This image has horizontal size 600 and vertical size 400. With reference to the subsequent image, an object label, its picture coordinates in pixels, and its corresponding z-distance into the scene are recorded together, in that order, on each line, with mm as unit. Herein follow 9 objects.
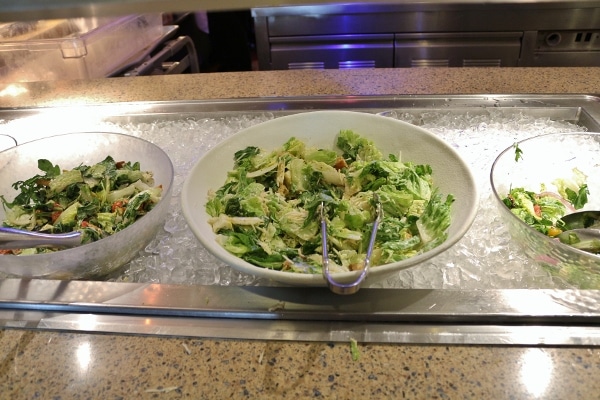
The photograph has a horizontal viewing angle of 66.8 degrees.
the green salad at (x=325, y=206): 715
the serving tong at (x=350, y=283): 558
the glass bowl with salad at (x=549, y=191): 685
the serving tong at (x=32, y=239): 719
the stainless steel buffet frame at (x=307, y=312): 629
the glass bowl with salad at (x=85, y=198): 745
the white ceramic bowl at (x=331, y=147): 646
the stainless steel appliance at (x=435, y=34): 2514
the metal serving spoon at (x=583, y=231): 714
